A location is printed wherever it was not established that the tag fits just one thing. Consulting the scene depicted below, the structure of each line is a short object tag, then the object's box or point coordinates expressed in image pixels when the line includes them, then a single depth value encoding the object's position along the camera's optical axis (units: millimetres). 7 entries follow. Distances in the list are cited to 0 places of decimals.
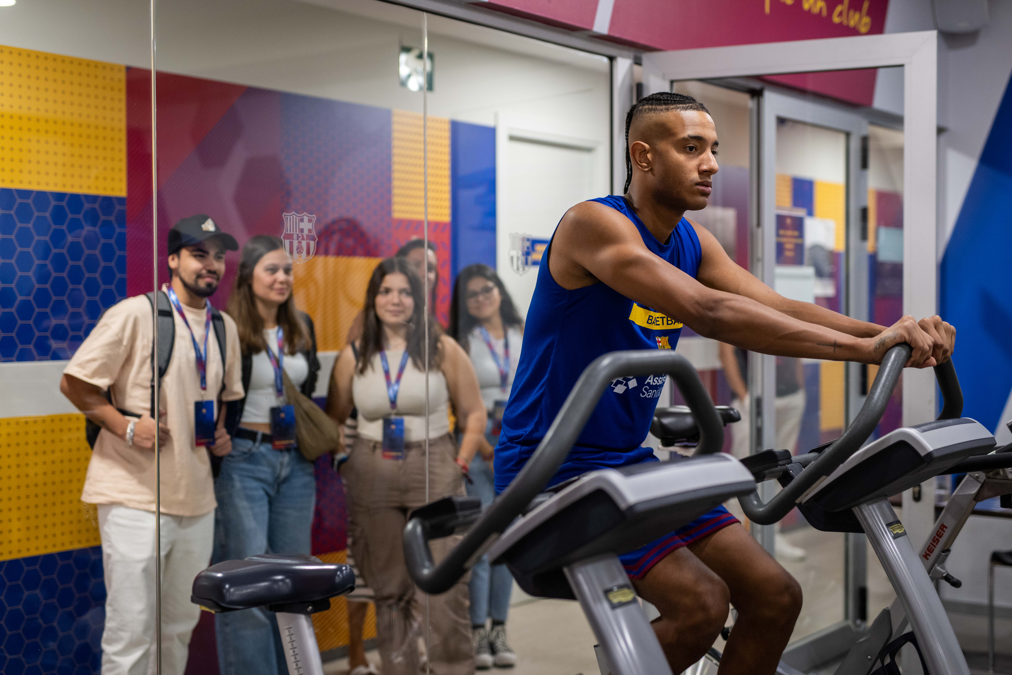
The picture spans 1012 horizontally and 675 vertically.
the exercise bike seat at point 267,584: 1475
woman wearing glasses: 3584
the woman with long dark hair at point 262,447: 2844
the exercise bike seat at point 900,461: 1586
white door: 3672
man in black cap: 2615
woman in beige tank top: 3189
